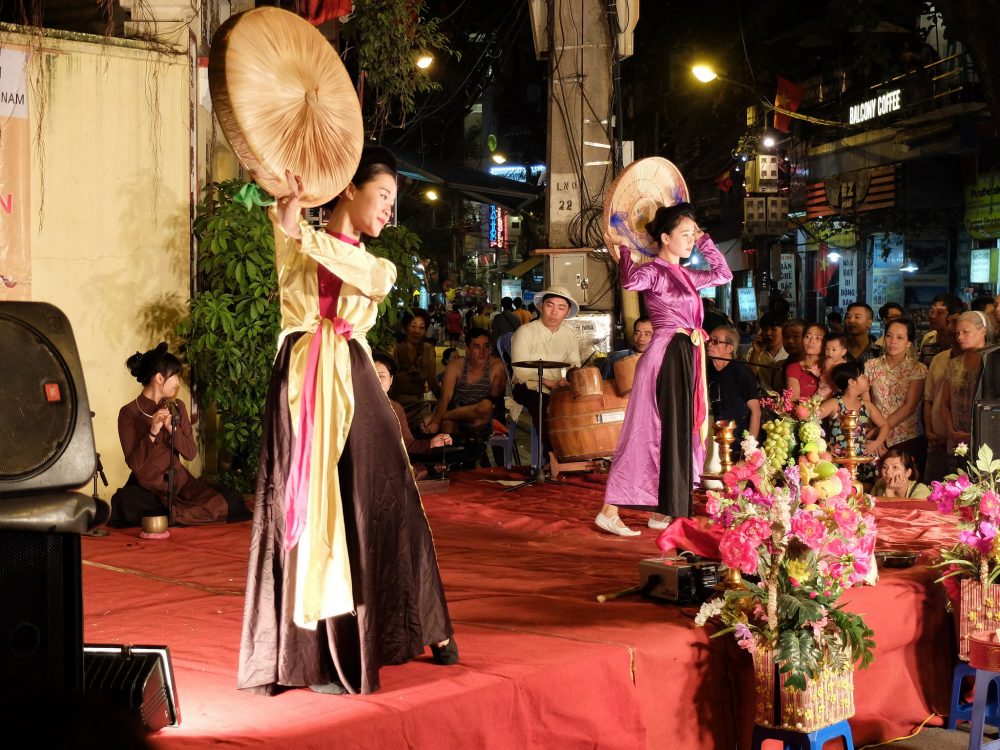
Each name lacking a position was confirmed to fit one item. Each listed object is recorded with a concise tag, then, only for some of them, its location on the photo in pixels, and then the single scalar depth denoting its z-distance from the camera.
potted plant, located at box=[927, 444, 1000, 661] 4.13
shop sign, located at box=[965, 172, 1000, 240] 14.45
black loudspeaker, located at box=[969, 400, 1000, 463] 5.73
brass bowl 5.66
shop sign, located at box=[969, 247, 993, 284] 13.95
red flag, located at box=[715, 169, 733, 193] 19.27
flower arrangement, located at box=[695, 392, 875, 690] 3.48
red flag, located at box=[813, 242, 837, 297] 19.06
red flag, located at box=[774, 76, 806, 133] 16.44
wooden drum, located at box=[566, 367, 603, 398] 7.10
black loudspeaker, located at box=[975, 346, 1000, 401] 5.95
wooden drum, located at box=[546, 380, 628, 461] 7.11
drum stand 7.39
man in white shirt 7.79
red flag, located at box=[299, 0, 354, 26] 7.64
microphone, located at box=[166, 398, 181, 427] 5.89
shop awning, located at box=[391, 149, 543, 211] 12.63
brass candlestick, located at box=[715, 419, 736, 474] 5.22
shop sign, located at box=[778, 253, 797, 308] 20.86
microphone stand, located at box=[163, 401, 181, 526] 5.90
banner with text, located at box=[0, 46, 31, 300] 6.25
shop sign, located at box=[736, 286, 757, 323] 19.03
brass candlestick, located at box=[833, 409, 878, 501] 5.47
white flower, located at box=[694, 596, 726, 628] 3.61
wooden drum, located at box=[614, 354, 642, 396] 7.06
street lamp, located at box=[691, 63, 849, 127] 13.31
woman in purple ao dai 5.52
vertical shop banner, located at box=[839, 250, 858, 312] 19.03
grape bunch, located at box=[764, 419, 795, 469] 3.64
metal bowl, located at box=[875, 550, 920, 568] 4.64
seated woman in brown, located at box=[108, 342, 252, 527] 5.95
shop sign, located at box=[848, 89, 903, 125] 16.34
